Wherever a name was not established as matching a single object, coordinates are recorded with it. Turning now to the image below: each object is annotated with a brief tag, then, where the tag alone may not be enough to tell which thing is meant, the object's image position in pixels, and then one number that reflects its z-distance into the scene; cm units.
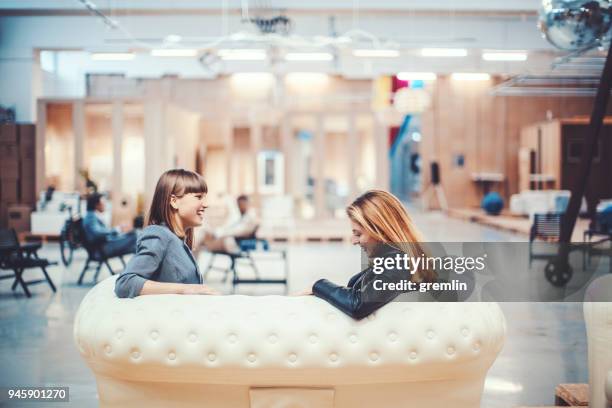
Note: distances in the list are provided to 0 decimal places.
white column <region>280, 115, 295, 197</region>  1552
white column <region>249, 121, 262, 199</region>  1573
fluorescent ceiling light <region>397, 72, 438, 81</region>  1518
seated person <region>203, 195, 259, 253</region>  770
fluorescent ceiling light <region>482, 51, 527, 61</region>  1391
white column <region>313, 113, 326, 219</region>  1526
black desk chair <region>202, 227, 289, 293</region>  726
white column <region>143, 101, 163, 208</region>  1282
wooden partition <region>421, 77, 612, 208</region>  1991
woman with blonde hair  235
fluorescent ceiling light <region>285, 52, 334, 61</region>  1373
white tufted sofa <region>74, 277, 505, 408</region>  235
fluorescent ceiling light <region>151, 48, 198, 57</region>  1320
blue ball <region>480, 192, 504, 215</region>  1739
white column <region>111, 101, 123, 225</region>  1184
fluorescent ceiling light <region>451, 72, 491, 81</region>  1908
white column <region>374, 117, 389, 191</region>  1490
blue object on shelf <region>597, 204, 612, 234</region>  915
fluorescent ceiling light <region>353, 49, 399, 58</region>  1329
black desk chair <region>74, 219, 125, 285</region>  786
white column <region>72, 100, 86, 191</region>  887
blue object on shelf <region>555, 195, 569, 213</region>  1516
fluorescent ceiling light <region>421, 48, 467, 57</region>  1331
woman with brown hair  254
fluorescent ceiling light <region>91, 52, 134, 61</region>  1384
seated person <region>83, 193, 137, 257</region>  782
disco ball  477
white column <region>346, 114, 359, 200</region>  1503
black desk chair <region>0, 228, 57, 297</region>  568
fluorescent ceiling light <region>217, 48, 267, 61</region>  1346
